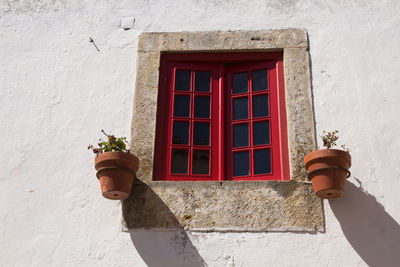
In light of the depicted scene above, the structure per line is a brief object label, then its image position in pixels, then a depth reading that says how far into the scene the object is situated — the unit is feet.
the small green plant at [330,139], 12.83
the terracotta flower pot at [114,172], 12.56
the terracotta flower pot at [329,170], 12.26
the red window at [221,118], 14.05
